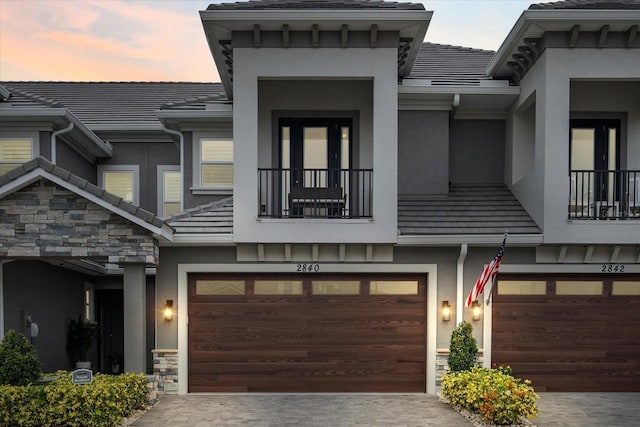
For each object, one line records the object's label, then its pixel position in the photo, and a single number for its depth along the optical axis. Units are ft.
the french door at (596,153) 39.09
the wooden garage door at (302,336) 35.42
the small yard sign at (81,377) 28.48
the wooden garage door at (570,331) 35.68
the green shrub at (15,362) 28.48
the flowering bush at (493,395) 27.71
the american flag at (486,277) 31.53
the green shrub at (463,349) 33.19
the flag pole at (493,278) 32.17
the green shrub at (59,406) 27.20
